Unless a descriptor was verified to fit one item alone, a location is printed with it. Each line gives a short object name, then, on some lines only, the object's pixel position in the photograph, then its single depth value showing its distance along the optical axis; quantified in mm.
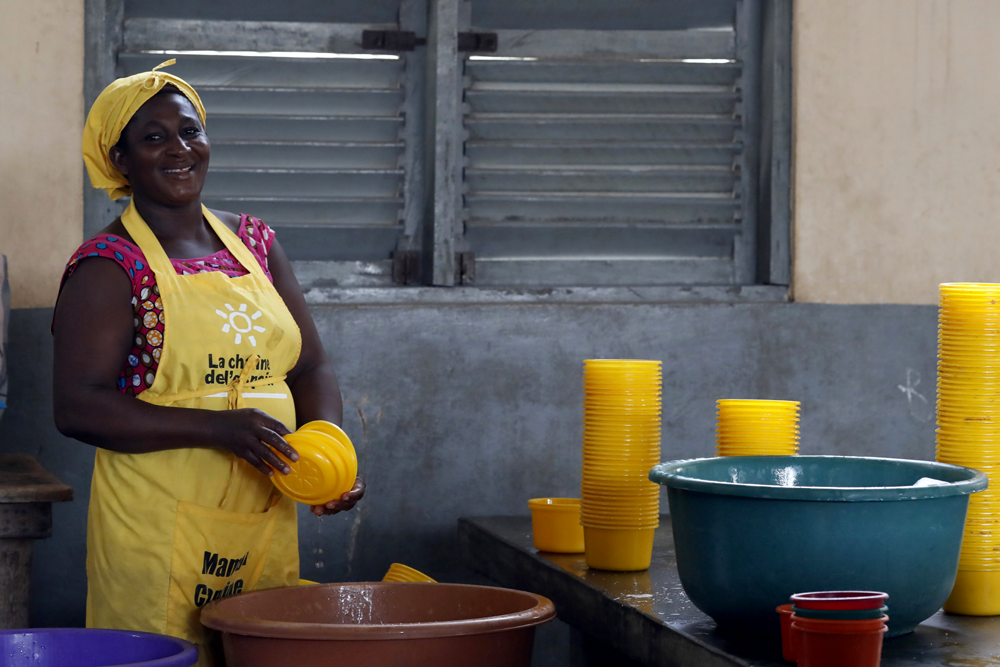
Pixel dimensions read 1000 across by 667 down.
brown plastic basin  4008
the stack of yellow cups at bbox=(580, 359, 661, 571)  4609
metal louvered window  5695
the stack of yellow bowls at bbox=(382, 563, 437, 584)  4650
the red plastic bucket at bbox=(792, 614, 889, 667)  3745
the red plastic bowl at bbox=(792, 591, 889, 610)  3759
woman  4326
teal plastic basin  3929
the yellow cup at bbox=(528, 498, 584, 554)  4848
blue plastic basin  4026
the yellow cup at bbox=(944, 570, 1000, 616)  4213
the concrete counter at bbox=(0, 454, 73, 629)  4618
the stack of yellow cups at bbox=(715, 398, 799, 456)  4500
